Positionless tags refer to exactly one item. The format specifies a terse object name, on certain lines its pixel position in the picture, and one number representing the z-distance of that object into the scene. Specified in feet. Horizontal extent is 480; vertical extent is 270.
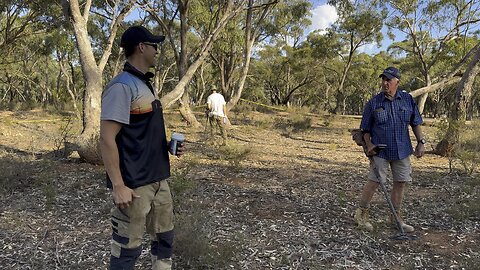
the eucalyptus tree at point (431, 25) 63.00
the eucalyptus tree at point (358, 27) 78.54
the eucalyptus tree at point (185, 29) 26.99
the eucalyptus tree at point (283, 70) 105.50
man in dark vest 7.64
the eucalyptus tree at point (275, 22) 47.70
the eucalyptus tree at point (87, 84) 22.57
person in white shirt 31.63
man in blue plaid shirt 13.32
